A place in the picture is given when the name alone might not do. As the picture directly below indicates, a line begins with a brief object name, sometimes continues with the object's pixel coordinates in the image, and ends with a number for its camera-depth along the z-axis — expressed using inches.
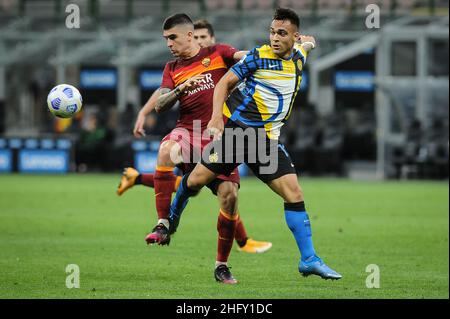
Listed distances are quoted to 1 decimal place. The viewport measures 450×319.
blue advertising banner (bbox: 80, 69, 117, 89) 1273.4
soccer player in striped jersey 342.6
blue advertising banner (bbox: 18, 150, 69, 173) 1043.3
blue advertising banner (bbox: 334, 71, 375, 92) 1267.2
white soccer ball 390.6
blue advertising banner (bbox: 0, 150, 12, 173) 1043.3
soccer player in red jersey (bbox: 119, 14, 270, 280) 385.7
